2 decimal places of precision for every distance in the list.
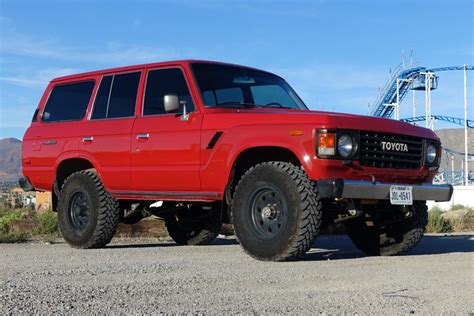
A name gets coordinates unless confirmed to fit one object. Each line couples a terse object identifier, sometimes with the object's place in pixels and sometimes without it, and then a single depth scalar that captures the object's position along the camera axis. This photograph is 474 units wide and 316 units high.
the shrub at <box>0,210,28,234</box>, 11.40
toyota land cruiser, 6.50
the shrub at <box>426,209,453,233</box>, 13.46
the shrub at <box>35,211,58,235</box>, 11.30
